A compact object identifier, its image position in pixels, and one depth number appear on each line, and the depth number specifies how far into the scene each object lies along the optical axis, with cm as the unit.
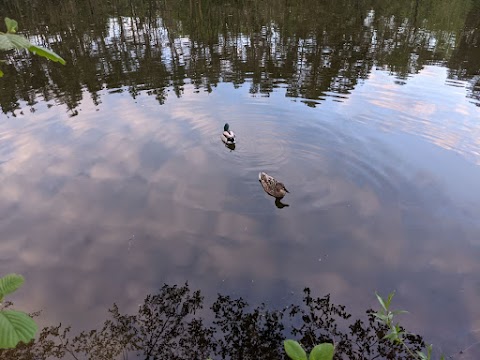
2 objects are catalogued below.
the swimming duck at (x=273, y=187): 830
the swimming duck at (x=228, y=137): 1053
